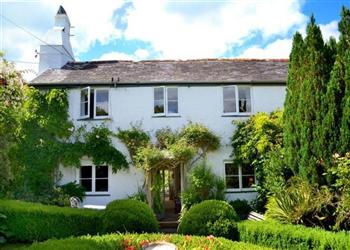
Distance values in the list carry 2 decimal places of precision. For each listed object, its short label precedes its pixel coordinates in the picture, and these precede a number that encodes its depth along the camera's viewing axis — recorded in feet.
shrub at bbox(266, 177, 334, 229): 32.24
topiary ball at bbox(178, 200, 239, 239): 36.19
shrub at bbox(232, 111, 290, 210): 53.42
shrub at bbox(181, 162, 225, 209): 53.88
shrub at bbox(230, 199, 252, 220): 54.81
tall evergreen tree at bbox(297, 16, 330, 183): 36.42
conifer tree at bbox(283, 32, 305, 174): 39.55
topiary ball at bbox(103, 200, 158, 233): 34.96
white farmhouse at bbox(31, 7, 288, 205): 58.95
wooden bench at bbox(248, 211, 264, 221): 42.93
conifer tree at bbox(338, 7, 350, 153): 34.12
